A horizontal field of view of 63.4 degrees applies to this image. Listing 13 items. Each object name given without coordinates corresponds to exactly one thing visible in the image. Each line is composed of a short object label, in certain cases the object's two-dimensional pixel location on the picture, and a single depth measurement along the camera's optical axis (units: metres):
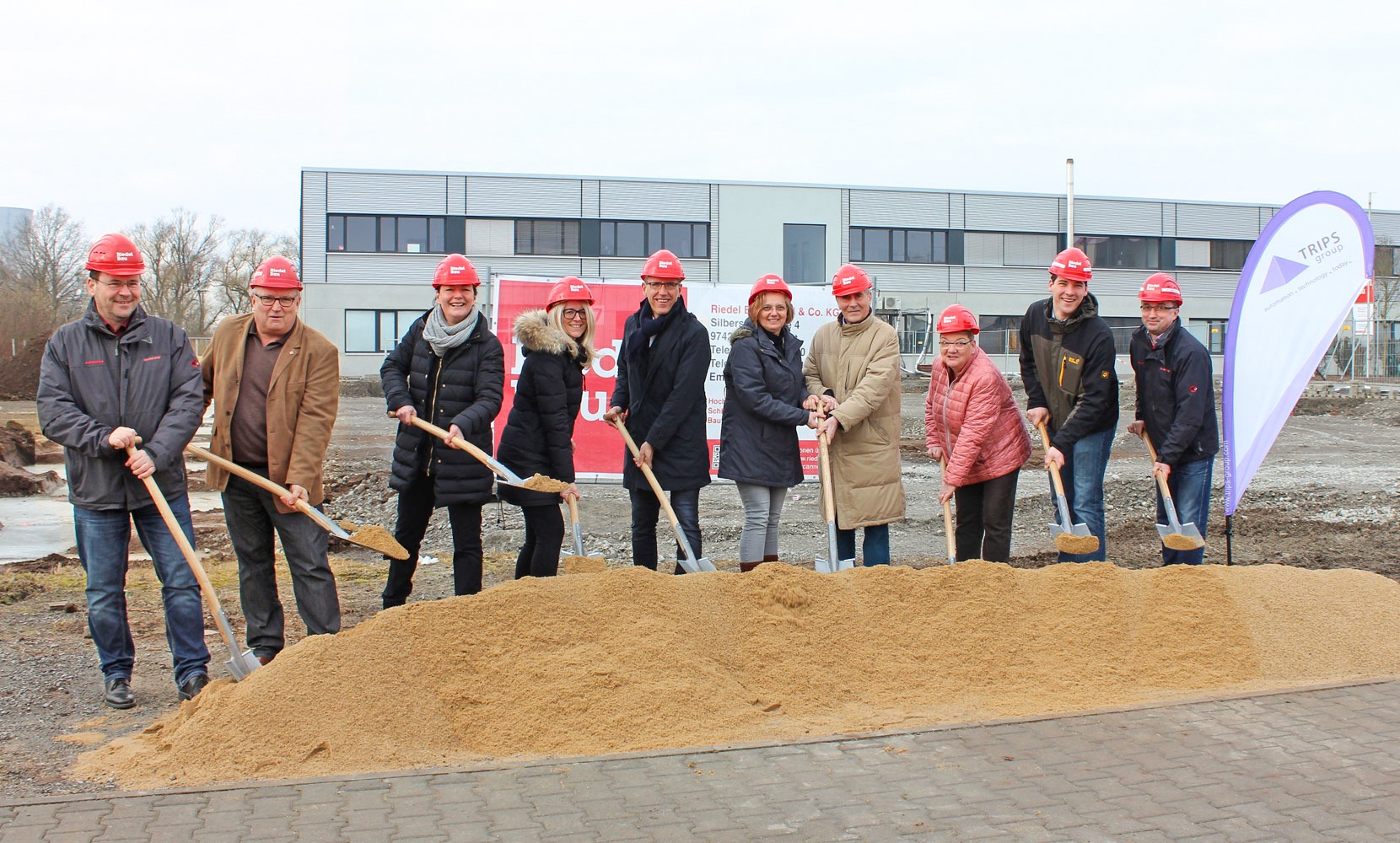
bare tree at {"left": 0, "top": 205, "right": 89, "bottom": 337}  56.06
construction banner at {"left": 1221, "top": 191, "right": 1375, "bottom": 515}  6.50
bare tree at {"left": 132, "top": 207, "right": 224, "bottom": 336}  60.97
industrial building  38.34
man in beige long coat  6.40
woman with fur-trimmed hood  6.07
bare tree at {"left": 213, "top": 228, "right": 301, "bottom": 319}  62.81
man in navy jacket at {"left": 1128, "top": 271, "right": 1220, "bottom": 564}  6.42
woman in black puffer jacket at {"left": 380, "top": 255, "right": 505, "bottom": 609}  5.76
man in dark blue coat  6.35
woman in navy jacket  6.43
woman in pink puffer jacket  6.32
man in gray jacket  4.80
